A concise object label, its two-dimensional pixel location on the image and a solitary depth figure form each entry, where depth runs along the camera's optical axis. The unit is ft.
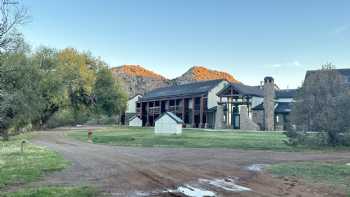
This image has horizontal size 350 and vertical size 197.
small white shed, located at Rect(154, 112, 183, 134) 133.80
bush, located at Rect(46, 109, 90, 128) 210.96
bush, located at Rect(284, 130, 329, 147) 86.28
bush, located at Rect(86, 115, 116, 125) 269.03
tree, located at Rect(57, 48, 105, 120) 184.34
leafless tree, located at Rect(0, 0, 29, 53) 43.91
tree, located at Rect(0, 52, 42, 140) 112.29
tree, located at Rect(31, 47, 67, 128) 173.06
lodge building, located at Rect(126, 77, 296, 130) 180.04
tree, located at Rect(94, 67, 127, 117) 203.82
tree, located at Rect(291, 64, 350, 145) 82.17
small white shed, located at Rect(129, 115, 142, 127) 239.19
